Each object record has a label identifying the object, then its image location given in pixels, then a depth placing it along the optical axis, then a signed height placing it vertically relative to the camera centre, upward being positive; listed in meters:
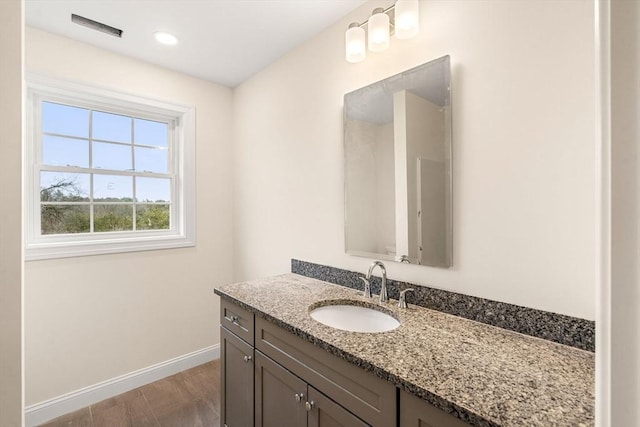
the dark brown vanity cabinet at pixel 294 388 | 0.88 -0.65
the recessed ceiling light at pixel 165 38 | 1.95 +1.17
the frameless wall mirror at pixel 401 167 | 1.36 +0.22
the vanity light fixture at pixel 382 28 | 1.35 +0.89
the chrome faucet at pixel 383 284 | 1.49 -0.37
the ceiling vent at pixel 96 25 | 1.78 +1.17
